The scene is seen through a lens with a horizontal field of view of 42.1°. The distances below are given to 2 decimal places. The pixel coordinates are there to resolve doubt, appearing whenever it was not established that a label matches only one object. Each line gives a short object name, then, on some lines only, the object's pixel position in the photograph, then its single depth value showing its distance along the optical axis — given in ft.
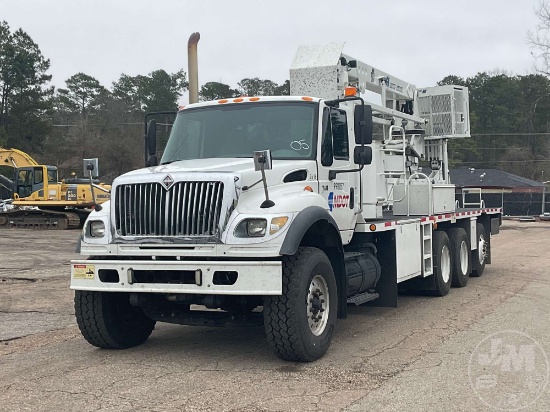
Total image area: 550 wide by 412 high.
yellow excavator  105.81
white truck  21.81
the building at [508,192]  143.74
